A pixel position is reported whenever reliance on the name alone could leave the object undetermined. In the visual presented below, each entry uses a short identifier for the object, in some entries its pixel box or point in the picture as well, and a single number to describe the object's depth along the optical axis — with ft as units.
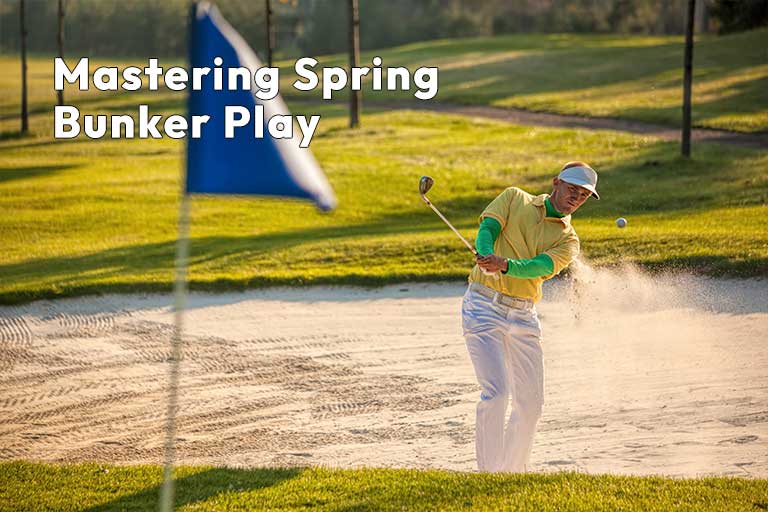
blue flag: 20.26
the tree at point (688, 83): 85.25
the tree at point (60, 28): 145.22
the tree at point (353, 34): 119.55
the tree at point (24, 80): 136.03
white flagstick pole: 21.57
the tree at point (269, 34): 132.57
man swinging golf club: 26.94
